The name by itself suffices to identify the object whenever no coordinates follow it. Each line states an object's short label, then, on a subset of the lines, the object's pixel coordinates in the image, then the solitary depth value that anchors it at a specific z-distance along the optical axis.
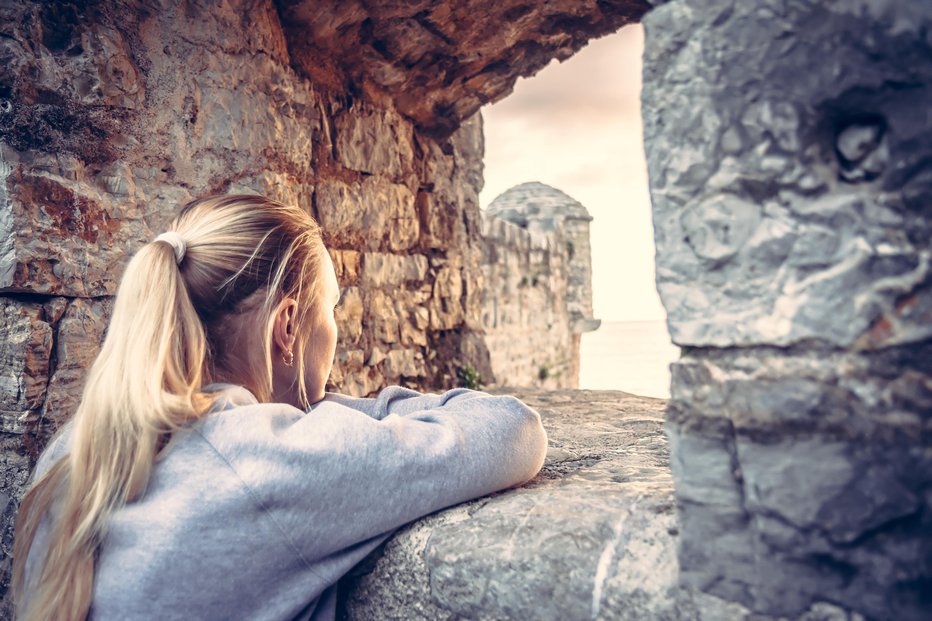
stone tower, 5.67
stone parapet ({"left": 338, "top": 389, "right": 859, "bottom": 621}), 0.88
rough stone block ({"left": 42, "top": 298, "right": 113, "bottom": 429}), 1.63
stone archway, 0.70
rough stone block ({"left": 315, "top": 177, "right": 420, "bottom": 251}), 2.56
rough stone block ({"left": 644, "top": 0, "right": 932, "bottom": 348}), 0.69
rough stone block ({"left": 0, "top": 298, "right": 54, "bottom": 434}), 1.57
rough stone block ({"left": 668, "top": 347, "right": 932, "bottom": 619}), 0.71
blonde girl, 0.96
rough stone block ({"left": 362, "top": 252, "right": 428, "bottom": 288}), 2.82
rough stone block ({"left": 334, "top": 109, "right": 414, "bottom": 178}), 2.66
